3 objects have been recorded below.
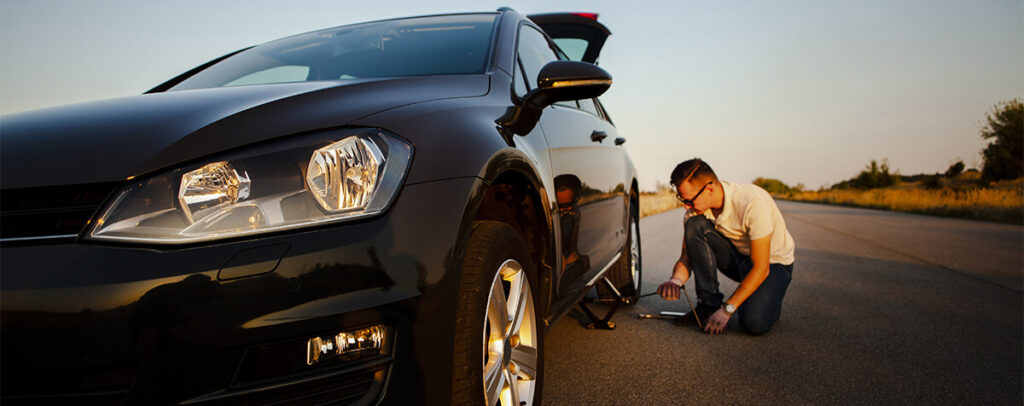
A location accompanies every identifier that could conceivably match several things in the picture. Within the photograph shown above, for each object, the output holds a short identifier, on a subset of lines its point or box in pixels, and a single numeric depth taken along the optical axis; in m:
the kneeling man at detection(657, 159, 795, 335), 3.55
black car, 1.00
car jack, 3.64
